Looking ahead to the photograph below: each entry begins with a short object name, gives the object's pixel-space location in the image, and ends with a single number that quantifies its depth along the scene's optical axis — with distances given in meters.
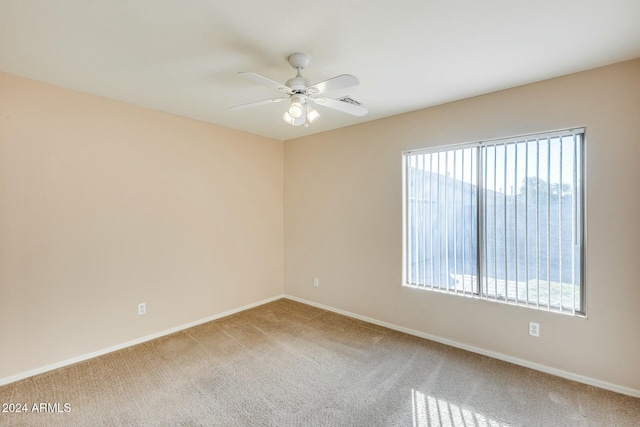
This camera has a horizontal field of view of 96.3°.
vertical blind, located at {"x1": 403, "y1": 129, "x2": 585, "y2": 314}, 2.42
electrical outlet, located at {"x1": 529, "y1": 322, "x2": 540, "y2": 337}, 2.52
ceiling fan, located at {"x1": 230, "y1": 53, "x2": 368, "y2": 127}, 1.83
